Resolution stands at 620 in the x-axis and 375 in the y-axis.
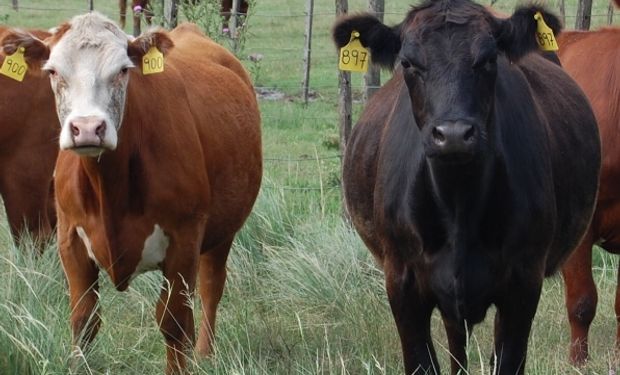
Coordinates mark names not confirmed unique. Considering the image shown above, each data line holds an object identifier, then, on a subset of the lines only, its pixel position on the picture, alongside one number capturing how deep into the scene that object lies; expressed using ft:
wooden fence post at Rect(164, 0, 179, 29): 57.32
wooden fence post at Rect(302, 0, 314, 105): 80.66
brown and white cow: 29.83
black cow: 25.22
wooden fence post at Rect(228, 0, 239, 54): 64.41
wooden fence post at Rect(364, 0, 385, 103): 48.30
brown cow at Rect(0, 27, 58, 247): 41.57
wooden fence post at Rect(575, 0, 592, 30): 56.72
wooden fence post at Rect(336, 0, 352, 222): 47.67
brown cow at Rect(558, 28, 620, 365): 36.65
